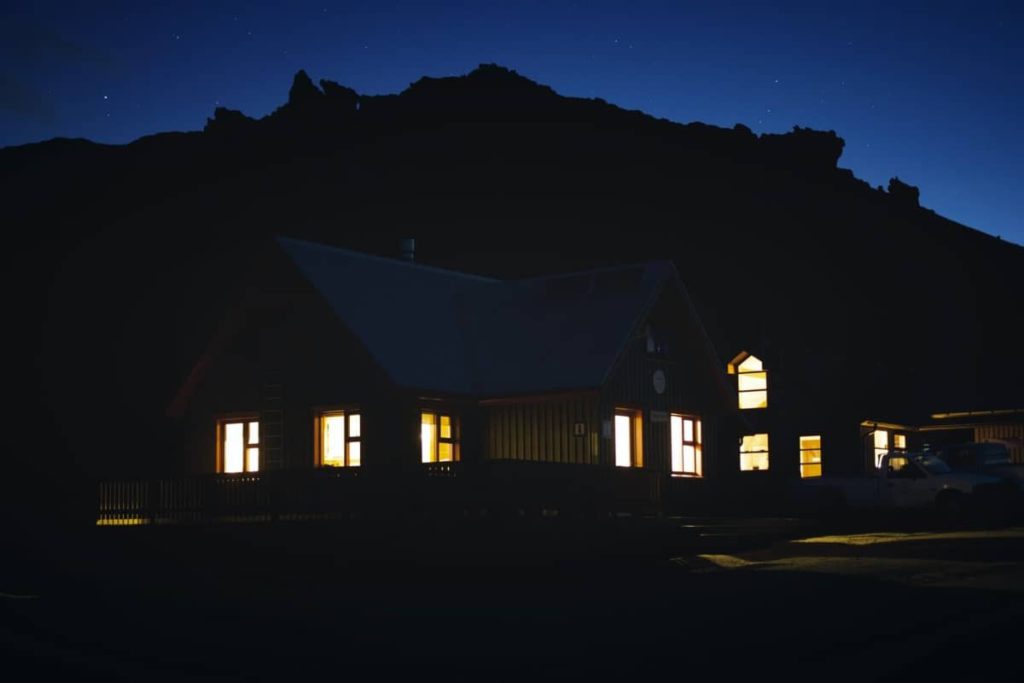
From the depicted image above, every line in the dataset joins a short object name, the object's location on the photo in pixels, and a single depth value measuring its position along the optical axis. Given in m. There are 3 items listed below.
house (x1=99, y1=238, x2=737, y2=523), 35.12
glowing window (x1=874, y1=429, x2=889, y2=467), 53.00
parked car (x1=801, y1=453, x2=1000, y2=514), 34.41
